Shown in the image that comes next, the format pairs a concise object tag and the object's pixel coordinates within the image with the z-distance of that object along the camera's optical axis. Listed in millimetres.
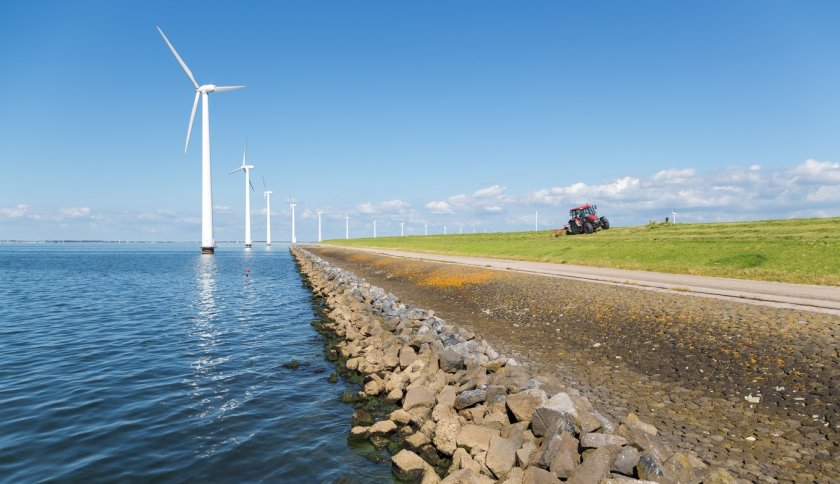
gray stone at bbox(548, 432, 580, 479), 6672
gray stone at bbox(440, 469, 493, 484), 7023
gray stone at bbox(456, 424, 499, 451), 8336
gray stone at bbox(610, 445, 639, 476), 6281
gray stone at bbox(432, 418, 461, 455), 8755
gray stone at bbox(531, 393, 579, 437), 7379
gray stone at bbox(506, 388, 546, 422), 8352
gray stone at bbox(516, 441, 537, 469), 7266
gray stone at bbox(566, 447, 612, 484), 6301
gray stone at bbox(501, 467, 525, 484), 6953
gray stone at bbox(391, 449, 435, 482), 8188
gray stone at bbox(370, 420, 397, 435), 9906
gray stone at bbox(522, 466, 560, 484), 6598
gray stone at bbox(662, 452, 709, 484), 5984
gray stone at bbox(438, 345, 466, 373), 12008
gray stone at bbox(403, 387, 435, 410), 10703
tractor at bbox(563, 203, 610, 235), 57344
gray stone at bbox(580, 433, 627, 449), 6703
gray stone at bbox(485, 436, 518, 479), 7473
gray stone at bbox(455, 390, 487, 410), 9609
